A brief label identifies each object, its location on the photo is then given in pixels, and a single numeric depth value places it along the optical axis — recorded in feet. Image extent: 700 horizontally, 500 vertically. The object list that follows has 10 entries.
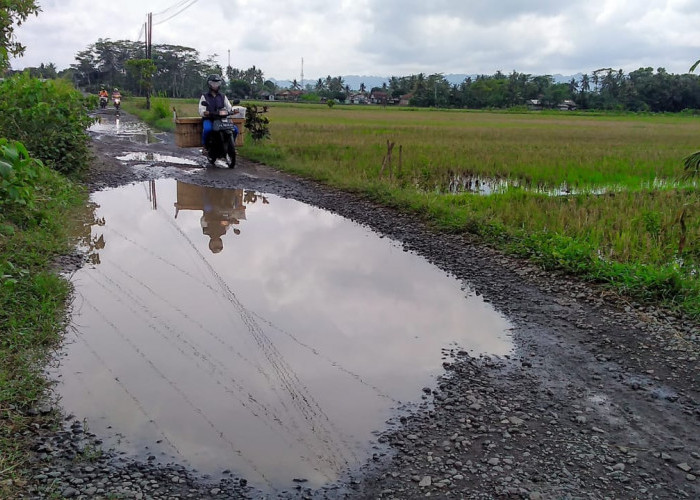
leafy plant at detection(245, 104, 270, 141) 49.49
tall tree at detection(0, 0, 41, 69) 24.73
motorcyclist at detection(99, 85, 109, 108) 115.57
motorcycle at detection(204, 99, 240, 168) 37.86
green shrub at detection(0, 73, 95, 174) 29.37
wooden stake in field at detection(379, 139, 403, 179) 35.84
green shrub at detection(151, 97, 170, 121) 88.43
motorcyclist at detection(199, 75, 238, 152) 37.86
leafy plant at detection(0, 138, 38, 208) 9.09
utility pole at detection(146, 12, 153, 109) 115.03
